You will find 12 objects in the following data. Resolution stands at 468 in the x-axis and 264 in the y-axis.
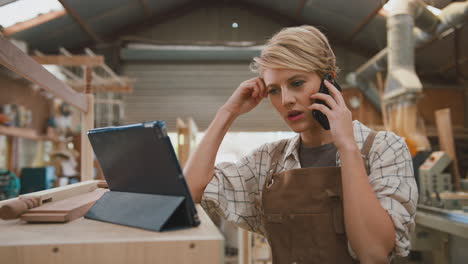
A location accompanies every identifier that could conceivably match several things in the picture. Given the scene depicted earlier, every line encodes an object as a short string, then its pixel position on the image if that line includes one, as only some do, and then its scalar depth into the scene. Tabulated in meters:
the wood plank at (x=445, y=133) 4.61
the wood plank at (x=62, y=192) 1.00
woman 1.14
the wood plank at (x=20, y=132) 5.51
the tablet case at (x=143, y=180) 0.72
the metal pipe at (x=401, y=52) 4.18
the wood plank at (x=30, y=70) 0.95
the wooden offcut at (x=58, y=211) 0.81
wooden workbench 0.64
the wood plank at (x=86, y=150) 1.91
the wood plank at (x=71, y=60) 4.05
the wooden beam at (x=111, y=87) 6.26
